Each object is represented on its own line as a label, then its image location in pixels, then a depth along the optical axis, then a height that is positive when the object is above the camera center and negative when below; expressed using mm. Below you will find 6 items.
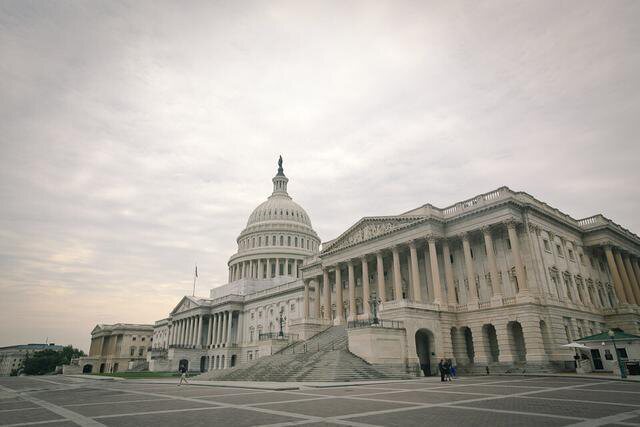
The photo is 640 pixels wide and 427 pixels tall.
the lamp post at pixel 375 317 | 38719 +3542
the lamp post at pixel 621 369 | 26373 -1250
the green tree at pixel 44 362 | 136125 -627
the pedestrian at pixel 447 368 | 30016 -1089
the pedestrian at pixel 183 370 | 34619 -1013
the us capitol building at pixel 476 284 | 38781 +8171
